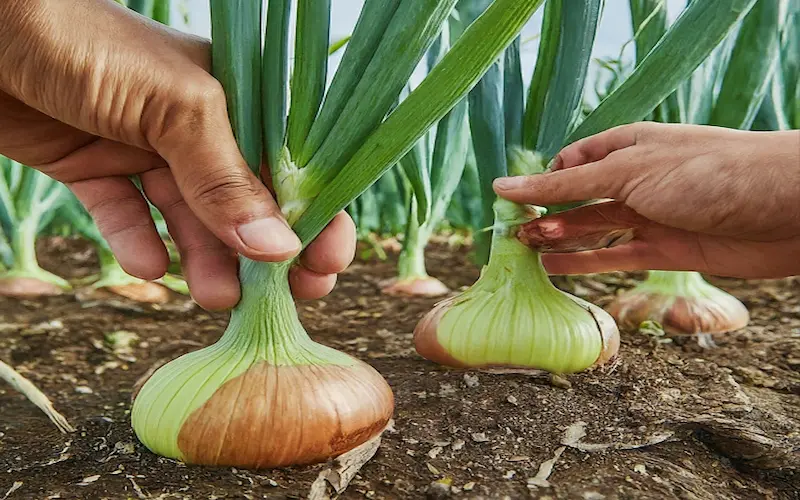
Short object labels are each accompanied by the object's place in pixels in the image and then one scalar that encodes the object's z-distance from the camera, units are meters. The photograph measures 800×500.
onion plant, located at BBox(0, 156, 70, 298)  0.64
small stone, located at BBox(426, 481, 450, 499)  0.25
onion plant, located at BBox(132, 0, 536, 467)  0.26
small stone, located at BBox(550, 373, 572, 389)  0.34
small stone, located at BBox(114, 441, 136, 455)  0.29
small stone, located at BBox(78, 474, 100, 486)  0.26
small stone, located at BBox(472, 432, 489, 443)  0.29
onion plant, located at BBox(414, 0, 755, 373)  0.33
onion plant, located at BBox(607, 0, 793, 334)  0.43
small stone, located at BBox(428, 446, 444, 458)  0.28
